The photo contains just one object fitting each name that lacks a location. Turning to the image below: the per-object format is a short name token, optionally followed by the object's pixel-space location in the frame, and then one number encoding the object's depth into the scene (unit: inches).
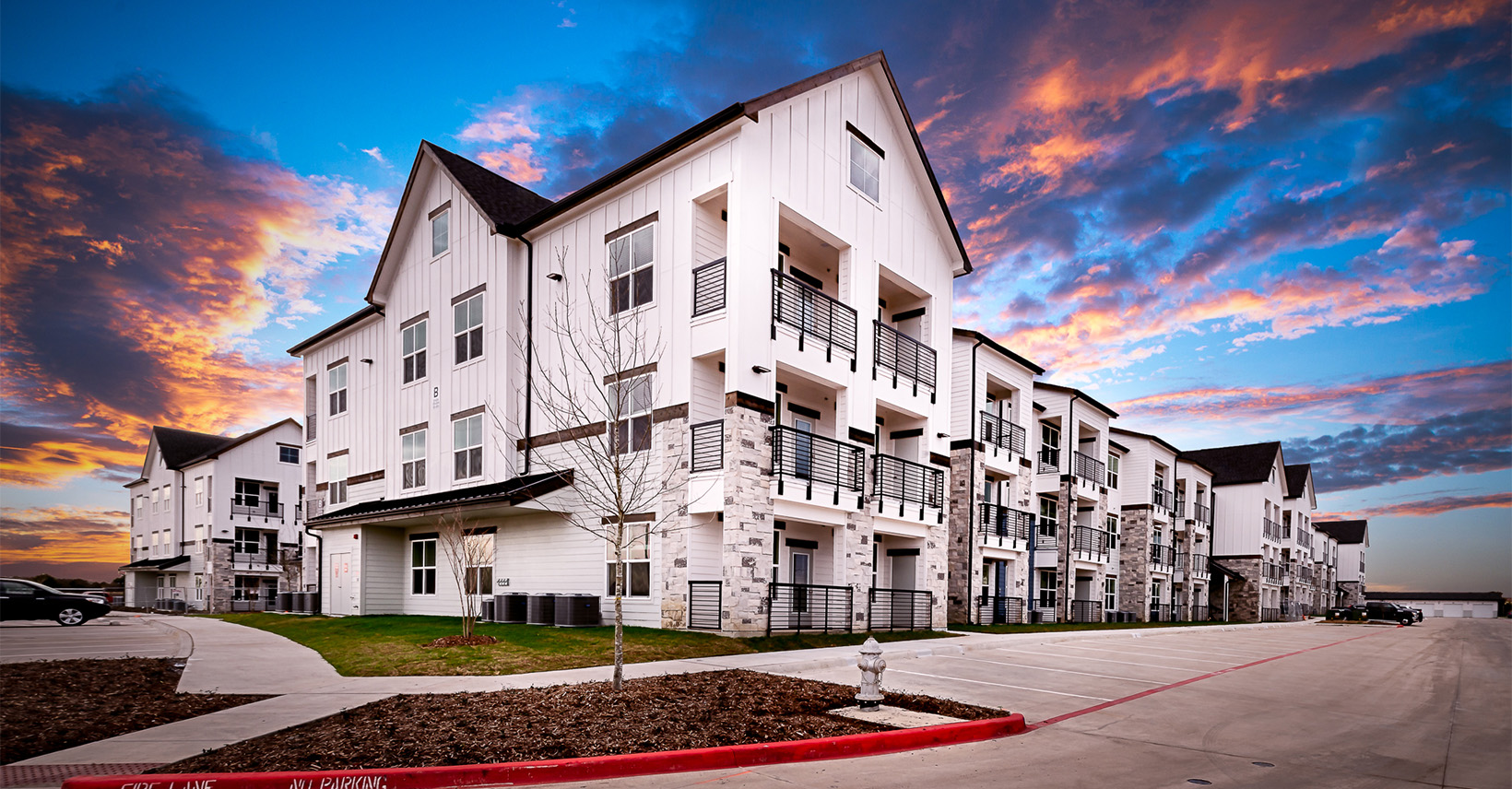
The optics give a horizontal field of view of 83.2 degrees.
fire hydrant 421.4
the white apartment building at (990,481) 1301.7
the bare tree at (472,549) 915.4
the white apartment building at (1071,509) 1558.8
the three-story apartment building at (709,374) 808.9
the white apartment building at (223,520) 2145.7
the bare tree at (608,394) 840.9
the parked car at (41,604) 1103.0
